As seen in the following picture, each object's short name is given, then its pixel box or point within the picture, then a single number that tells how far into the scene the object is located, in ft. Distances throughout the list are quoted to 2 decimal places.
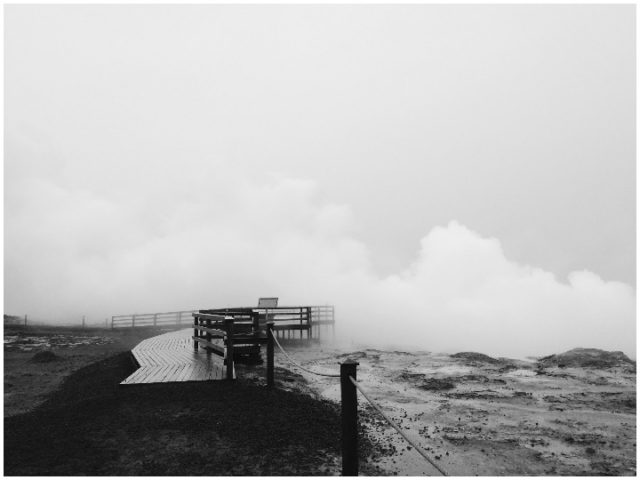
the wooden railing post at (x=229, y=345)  33.83
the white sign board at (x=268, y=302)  86.17
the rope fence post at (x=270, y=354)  33.61
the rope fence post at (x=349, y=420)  17.06
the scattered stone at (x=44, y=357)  55.01
